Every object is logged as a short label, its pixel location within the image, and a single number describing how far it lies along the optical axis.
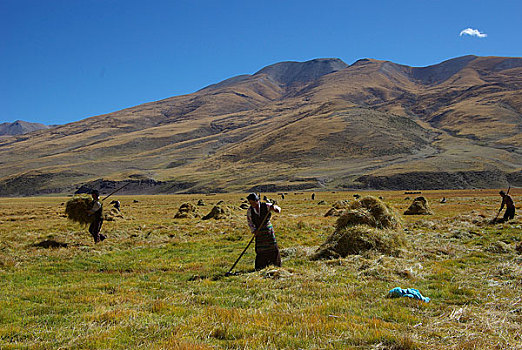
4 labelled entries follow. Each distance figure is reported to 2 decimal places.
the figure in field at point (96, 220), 16.41
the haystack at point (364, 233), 11.91
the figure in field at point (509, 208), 20.62
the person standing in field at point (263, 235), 10.48
